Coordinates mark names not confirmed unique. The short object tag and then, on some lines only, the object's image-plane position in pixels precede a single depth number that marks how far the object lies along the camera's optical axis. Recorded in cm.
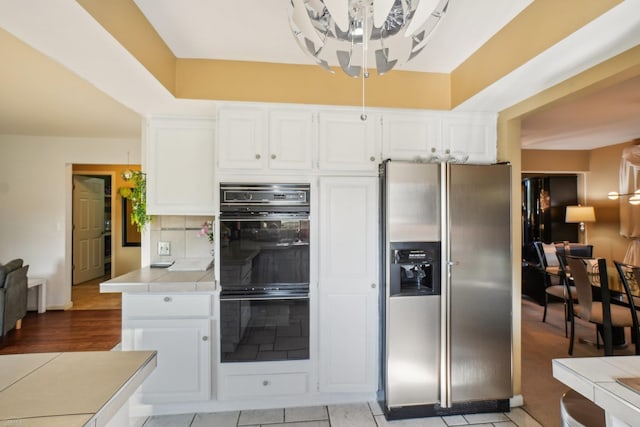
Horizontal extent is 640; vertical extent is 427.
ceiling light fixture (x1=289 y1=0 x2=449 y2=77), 97
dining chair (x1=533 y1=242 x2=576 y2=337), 380
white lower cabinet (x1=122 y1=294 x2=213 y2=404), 210
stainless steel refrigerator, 212
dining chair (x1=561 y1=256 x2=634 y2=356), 259
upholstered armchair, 318
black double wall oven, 218
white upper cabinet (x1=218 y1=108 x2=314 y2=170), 223
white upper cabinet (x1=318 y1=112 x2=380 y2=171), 229
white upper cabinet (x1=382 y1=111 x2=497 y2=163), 236
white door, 557
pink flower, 262
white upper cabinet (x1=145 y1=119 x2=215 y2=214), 245
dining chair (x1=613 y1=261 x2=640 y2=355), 238
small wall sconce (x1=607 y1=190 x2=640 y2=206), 383
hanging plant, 254
